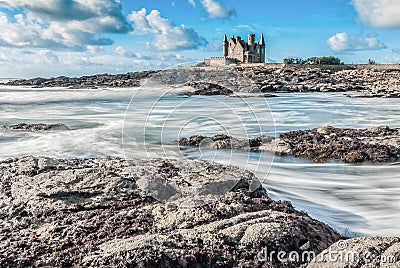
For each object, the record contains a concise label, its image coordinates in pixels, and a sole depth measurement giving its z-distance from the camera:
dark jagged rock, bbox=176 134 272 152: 8.90
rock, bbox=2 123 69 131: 12.34
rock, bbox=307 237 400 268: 2.56
